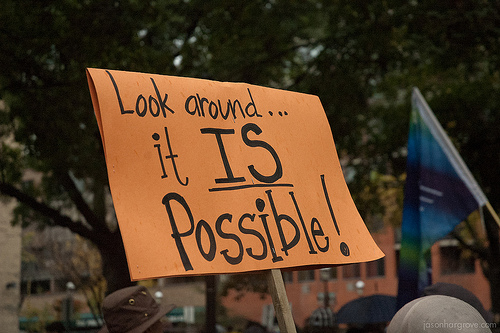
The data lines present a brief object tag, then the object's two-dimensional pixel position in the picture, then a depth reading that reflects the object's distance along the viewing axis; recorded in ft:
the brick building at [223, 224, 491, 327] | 119.24
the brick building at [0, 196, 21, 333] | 53.57
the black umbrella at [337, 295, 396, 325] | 38.24
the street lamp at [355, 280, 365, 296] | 84.58
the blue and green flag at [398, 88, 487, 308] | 18.07
